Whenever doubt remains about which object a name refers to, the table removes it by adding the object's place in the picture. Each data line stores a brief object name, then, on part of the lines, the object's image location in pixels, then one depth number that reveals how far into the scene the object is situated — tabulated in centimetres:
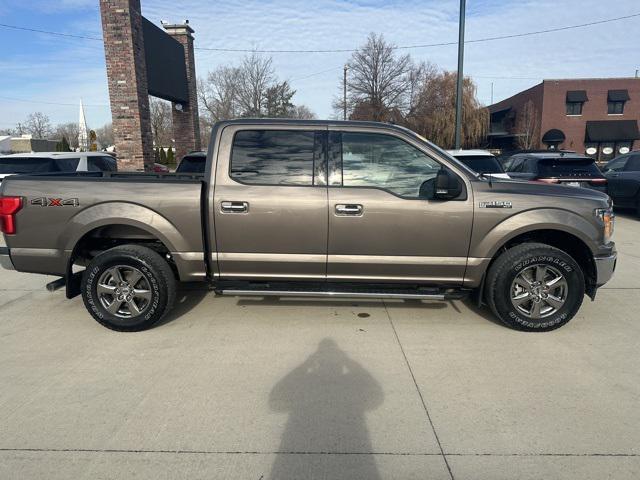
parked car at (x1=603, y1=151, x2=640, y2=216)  1093
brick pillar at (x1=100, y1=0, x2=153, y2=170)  1039
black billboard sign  1205
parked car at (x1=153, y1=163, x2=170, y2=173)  1221
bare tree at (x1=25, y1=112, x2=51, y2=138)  7938
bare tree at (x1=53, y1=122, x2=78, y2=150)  8064
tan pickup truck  400
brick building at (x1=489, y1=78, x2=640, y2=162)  3606
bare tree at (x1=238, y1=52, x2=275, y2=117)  3756
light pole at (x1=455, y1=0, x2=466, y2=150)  1184
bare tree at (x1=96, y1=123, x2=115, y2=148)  8202
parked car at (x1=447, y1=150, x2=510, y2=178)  906
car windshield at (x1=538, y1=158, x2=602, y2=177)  921
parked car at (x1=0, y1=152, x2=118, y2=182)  897
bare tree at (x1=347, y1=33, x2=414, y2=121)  3888
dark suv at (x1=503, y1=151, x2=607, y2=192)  908
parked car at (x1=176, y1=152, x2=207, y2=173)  844
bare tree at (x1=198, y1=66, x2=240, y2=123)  3791
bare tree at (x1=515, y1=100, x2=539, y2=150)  3734
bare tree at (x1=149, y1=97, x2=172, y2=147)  5242
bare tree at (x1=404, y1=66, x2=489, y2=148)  3572
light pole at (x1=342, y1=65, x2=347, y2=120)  3744
